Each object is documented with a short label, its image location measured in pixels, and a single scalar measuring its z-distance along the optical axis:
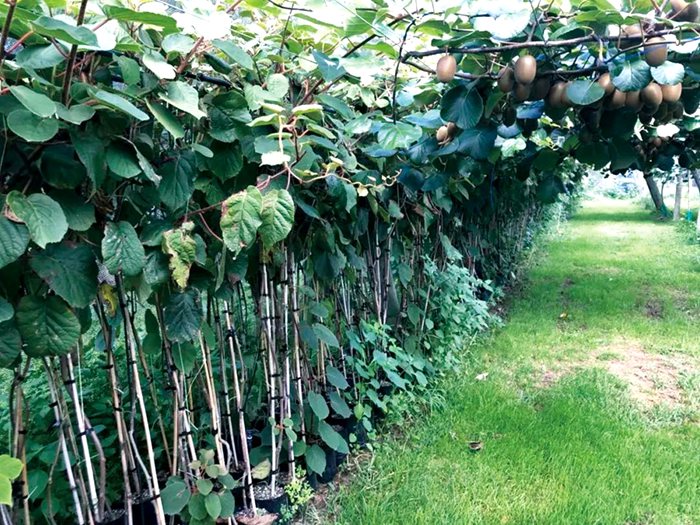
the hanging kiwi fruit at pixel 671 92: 1.36
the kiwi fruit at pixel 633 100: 1.38
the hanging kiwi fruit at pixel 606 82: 1.36
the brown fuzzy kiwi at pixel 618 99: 1.38
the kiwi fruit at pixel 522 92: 1.40
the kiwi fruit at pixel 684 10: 1.18
